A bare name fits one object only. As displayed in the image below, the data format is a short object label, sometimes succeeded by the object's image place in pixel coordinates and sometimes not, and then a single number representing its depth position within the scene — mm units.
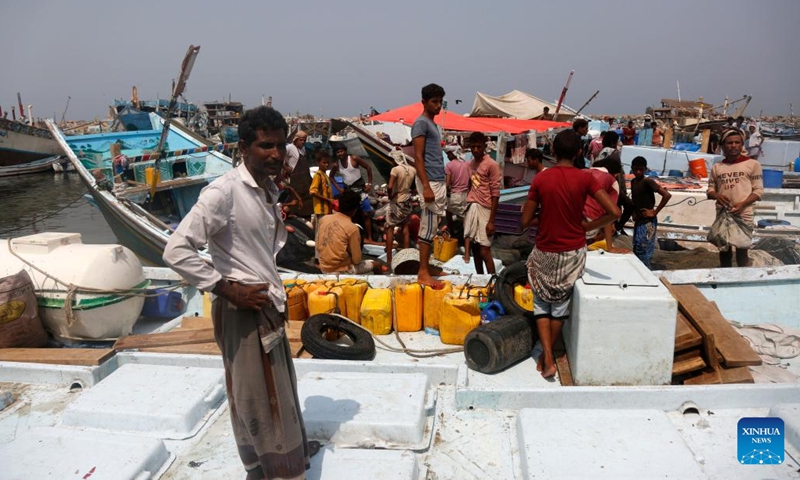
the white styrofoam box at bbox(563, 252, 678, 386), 3609
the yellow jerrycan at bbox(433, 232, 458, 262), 7469
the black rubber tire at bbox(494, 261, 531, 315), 4711
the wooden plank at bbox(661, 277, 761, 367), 3820
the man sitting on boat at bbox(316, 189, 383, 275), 5719
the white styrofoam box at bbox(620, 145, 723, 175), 14422
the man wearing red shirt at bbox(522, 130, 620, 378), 3750
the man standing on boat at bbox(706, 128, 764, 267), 5621
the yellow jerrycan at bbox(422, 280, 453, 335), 4934
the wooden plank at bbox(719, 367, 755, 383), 3707
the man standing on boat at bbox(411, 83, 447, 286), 5219
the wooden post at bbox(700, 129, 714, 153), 16906
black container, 4078
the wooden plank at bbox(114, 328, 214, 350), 4625
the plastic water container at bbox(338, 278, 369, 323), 5129
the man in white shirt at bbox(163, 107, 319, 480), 2197
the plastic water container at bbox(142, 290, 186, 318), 5699
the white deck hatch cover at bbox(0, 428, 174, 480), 2828
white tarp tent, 21484
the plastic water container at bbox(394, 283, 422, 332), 4988
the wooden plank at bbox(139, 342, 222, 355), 4469
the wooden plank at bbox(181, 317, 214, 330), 4966
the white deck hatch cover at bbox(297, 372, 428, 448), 3133
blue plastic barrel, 12242
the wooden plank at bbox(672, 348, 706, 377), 3783
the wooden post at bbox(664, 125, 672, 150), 17088
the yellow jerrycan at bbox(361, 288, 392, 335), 4941
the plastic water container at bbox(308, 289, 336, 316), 5016
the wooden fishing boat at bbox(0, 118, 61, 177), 31281
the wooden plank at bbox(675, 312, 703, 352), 3854
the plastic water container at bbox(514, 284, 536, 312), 4633
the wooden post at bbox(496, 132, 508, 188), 12398
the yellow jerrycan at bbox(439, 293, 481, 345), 4633
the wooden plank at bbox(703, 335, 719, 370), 3832
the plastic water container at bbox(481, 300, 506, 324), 4590
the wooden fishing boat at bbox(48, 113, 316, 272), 8969
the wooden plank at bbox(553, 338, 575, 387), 3912
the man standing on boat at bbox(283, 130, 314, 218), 9555
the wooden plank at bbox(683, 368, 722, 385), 3746
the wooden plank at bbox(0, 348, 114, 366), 4316
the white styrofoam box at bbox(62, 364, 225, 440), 3404
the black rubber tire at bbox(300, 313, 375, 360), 4312
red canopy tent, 13937
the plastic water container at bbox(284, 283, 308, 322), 5066
